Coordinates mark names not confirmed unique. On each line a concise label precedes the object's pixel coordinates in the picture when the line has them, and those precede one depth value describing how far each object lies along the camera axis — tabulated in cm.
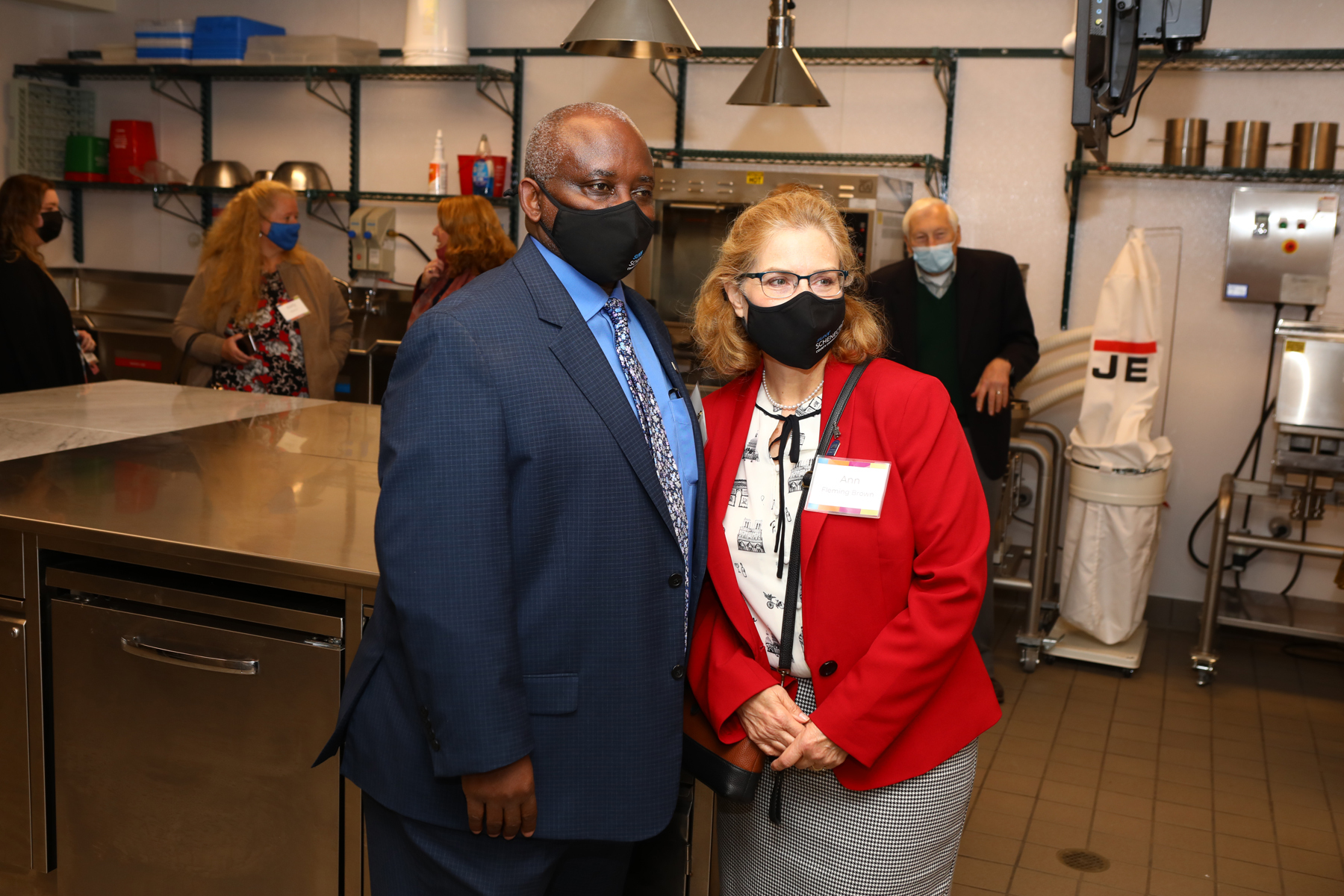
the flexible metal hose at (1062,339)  438
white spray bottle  539
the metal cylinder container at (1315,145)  411
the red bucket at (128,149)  605
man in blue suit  126
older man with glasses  365
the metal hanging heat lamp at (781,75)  363
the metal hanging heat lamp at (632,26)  301
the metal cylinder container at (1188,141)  423
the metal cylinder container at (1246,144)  418
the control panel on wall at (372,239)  529
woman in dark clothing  370
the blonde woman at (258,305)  374
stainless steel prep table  188
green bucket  606
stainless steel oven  424
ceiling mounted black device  238
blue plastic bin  568
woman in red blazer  142
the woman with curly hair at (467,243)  399
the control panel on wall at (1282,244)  417
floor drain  272
